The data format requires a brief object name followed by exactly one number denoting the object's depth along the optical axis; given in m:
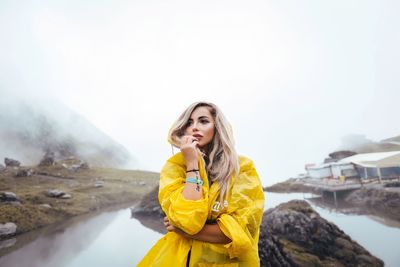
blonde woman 1.71
